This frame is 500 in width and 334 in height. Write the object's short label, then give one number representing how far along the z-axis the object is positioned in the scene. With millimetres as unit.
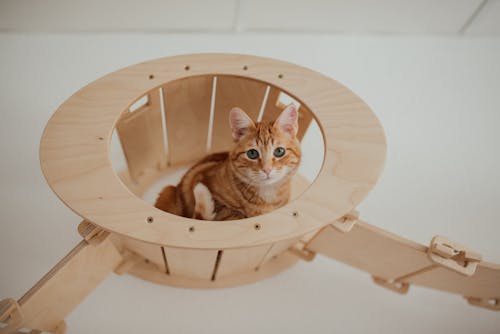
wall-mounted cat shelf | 920
